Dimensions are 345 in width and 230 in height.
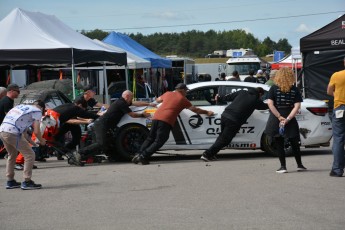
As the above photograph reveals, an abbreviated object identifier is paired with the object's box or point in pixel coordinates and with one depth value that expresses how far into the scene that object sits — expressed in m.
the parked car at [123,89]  29.09
